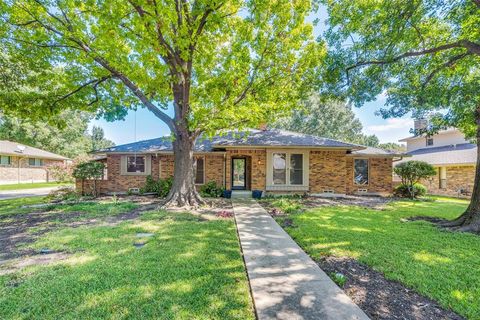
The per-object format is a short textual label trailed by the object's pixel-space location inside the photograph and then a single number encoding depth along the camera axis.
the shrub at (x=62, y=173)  14.66
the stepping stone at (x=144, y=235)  5.91
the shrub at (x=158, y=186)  13.41
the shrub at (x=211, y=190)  13.70
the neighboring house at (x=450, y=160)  17.02
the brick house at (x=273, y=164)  13.76
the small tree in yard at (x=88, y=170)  13.27
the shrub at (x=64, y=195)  12.37
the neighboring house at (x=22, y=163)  24.73
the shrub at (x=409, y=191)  14.40
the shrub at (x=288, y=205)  9.55
